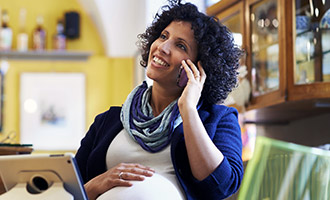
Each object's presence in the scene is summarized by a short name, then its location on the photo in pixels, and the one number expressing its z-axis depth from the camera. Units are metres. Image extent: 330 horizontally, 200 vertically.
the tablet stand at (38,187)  1.48
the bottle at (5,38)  7.25
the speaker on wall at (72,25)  7.42
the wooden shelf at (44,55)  7.23
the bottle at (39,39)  7.30
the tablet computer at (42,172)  1.46
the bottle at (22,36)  7.26
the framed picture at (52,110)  7.28
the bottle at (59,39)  7.34
